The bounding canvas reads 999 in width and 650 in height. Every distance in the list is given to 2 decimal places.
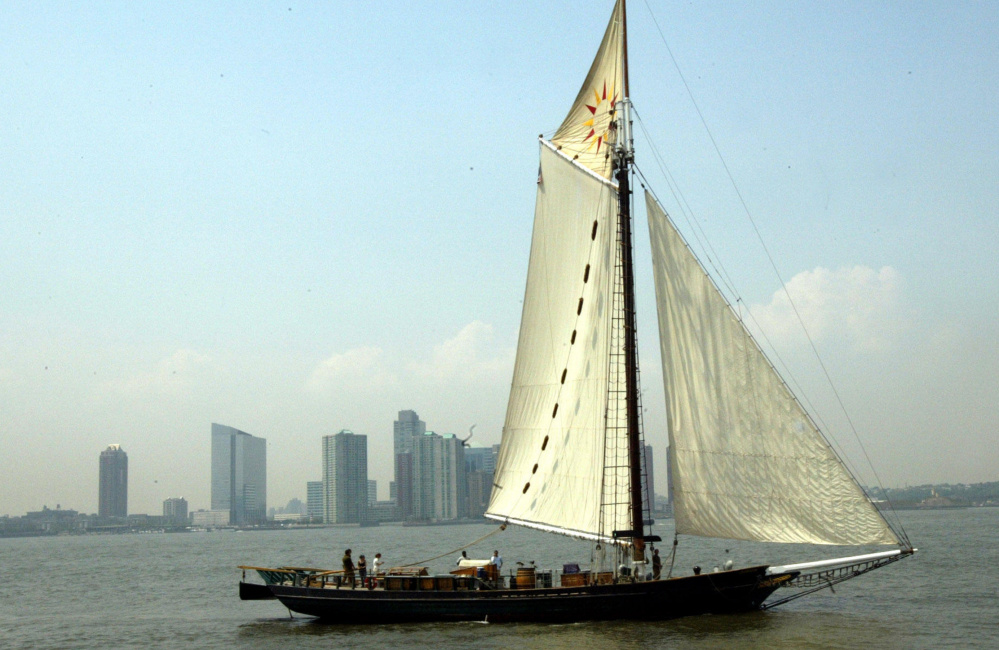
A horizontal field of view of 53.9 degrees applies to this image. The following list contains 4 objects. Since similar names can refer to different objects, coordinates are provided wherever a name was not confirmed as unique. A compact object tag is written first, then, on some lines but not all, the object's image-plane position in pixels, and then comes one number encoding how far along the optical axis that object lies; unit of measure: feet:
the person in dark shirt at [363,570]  121.29
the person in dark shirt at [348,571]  121.60
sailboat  105.50
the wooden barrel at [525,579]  114.62
